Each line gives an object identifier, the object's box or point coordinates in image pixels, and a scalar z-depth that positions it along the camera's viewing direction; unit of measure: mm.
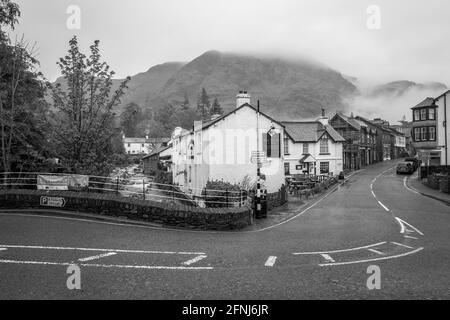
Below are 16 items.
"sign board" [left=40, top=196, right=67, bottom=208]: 15547
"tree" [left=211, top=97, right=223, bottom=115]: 114350
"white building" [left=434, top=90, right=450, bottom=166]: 39562
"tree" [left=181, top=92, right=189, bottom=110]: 181000
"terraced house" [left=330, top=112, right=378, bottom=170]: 65812
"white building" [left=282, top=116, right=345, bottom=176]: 49062
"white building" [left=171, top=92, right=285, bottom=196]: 28656
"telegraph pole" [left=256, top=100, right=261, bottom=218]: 17980
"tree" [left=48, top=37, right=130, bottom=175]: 17312
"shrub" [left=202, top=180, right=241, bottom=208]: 17697
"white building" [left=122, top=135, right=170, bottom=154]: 141650
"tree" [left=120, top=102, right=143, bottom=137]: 137925
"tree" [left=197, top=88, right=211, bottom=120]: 151600
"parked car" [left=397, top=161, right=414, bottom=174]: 53094
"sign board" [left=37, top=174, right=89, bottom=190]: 16359
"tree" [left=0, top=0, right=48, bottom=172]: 18141
